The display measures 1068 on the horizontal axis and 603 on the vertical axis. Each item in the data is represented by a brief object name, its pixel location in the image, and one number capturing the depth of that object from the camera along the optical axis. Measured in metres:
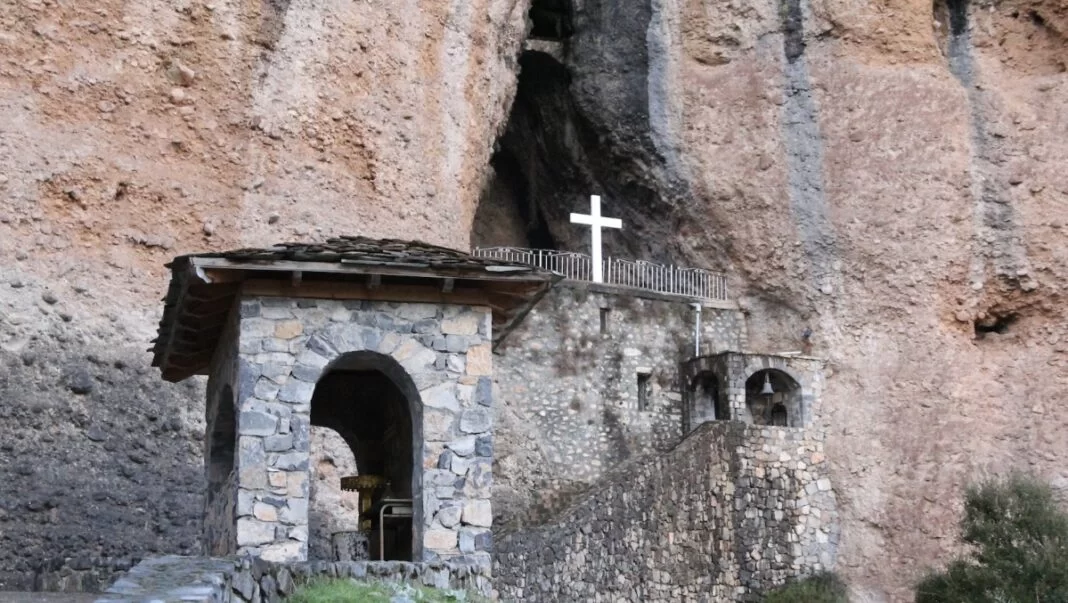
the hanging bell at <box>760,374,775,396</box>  22.55
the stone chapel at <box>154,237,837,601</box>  10.08
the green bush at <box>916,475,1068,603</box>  17.05
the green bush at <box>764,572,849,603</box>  20.27
